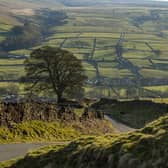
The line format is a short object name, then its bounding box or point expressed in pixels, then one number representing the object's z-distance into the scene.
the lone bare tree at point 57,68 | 90.06
